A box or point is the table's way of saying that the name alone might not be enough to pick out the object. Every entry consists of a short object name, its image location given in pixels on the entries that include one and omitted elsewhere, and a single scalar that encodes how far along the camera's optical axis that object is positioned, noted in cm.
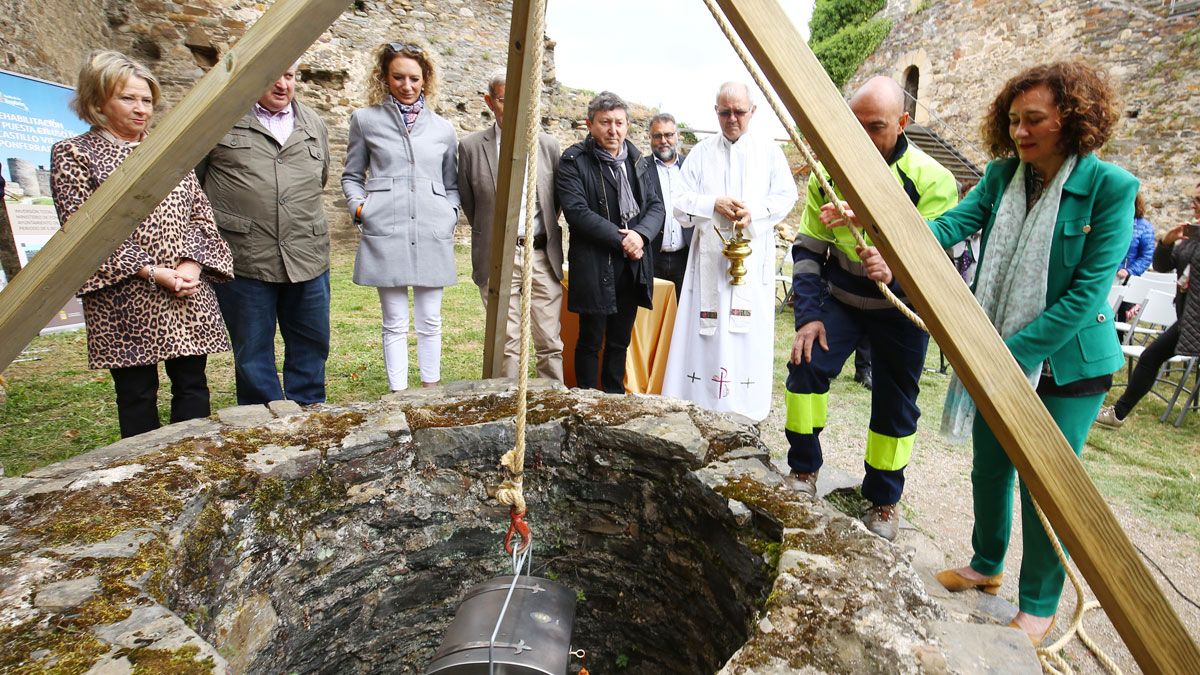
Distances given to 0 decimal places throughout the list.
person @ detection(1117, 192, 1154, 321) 586
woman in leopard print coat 228
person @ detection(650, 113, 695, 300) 450
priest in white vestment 368
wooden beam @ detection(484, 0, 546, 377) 182
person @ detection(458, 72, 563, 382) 368
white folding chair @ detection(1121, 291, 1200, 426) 475
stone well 122
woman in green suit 185
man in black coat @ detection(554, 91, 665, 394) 362
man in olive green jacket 288
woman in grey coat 331
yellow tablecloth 442
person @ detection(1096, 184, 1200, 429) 453
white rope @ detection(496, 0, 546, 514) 127
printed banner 520
